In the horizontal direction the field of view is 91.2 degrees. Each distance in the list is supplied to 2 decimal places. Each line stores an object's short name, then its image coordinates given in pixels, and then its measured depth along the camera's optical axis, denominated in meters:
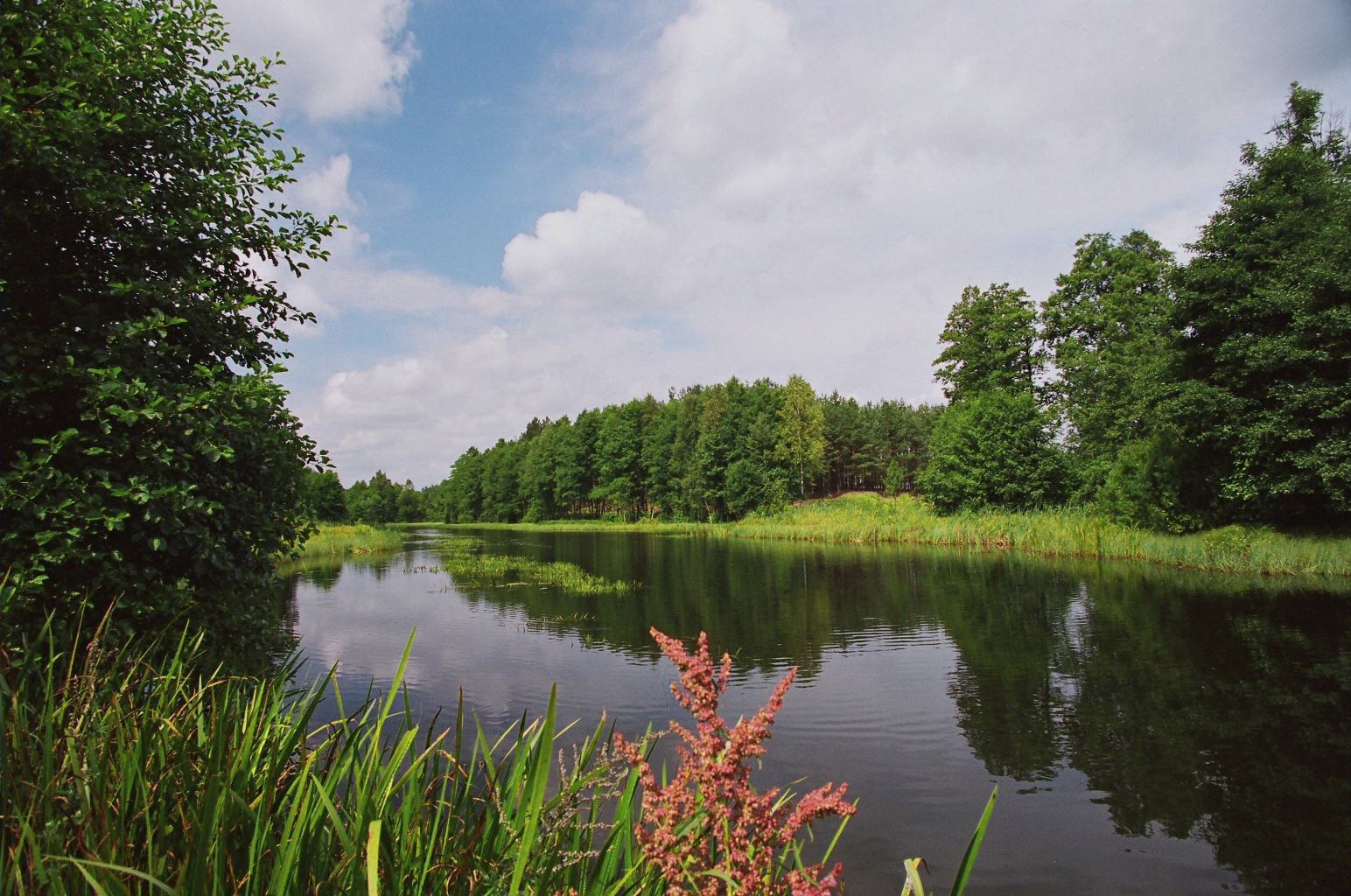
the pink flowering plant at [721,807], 1.80
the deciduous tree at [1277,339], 19.78
